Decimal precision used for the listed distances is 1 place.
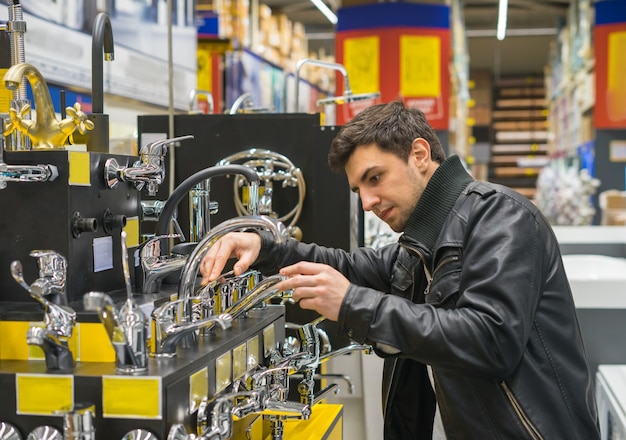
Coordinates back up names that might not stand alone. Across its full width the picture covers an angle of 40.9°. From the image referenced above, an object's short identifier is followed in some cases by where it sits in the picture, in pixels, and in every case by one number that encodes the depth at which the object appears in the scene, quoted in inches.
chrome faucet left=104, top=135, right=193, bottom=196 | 67.2
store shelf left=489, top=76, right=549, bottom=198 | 723.4
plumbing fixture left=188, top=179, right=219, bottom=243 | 80.5
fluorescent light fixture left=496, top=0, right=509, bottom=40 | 355.4
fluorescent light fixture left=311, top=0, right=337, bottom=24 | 341.3
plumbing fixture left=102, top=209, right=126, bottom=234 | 67.3
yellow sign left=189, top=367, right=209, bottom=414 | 56.3
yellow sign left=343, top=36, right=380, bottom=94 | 324.8
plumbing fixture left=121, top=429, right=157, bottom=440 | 51.8
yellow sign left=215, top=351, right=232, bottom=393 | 62.0
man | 62.1
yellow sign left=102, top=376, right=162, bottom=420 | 51.9
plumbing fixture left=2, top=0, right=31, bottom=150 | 70.7
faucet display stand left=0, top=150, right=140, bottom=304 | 62.0
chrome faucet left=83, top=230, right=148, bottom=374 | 53.3
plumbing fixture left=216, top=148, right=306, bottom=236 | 116.6
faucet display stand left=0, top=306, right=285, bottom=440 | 52.0
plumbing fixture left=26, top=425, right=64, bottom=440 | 53.3
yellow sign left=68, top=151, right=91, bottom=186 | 62.3
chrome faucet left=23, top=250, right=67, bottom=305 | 56.6
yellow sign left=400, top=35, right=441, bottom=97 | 320.8
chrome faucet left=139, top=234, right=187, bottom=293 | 67.6
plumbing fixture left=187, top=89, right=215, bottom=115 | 146.3
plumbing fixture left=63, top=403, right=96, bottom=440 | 49.8
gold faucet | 68.7
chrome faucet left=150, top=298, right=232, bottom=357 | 57.6
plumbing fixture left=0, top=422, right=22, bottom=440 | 54.4
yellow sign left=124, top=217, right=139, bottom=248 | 72.7
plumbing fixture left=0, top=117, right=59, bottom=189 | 60.6
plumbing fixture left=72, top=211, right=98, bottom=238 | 62.6
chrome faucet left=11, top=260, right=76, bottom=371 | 54.4
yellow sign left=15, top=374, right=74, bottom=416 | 53.4
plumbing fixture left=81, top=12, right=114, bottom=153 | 73.2
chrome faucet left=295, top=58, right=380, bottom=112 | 141.9
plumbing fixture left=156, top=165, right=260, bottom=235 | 67.0
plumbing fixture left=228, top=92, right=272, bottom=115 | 135.1
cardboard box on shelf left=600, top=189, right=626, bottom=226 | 301.0
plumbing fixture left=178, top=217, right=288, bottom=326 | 58.4
